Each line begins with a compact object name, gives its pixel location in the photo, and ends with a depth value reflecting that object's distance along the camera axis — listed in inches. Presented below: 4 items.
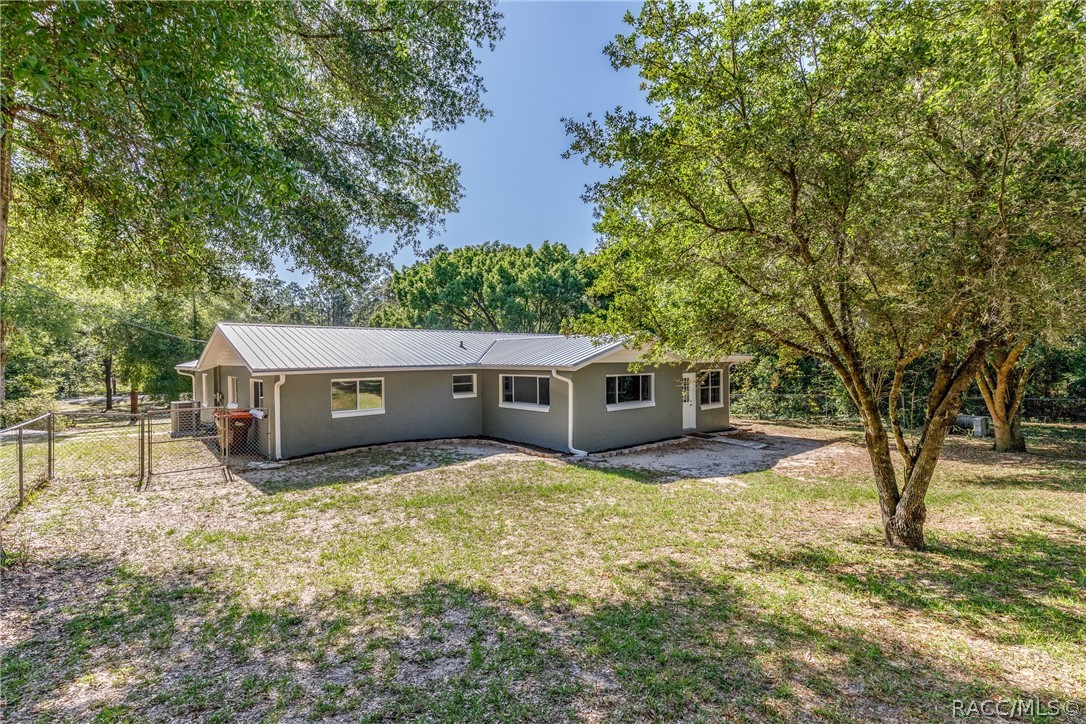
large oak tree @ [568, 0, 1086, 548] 151.5
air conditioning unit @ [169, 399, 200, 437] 559.2
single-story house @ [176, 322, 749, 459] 416.5
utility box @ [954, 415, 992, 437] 541.6
